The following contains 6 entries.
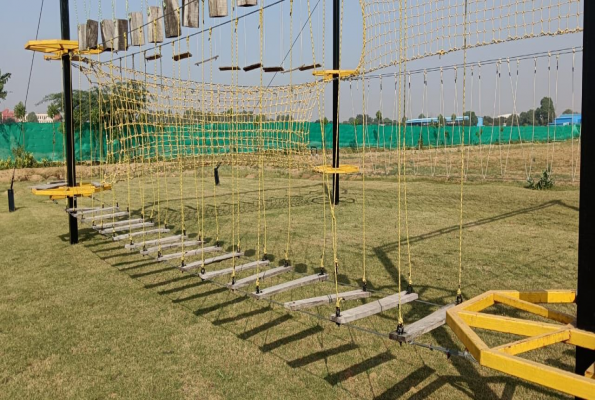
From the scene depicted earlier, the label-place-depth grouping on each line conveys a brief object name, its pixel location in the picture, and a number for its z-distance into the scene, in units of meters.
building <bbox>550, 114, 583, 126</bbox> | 40.25
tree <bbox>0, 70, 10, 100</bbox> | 22.79
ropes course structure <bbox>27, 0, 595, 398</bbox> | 2.24
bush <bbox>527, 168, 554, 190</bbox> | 11.56
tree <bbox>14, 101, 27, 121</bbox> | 25.29
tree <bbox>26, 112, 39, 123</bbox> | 50.26
